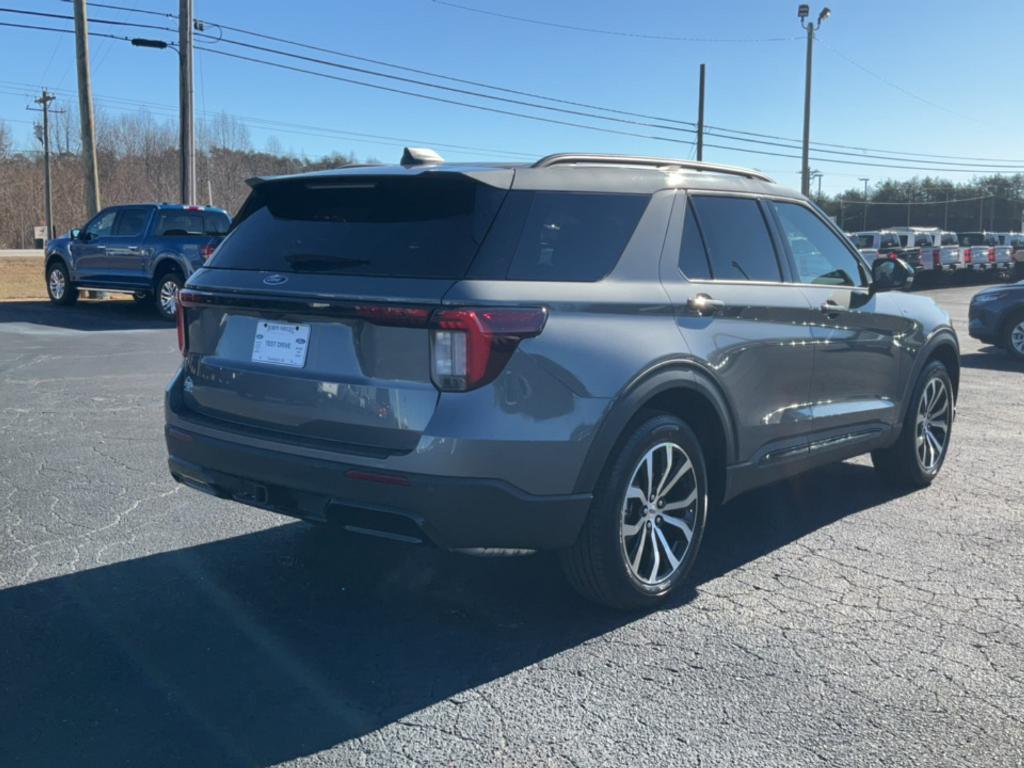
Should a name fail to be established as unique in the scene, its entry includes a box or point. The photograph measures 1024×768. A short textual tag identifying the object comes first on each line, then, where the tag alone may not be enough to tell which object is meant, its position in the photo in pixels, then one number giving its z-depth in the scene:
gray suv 3.54
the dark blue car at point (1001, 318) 14.34
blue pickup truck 17.67
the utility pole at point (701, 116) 42.03
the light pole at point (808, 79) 36.16
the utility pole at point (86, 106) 22.95
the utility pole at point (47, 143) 73.55
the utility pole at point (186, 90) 23.88
